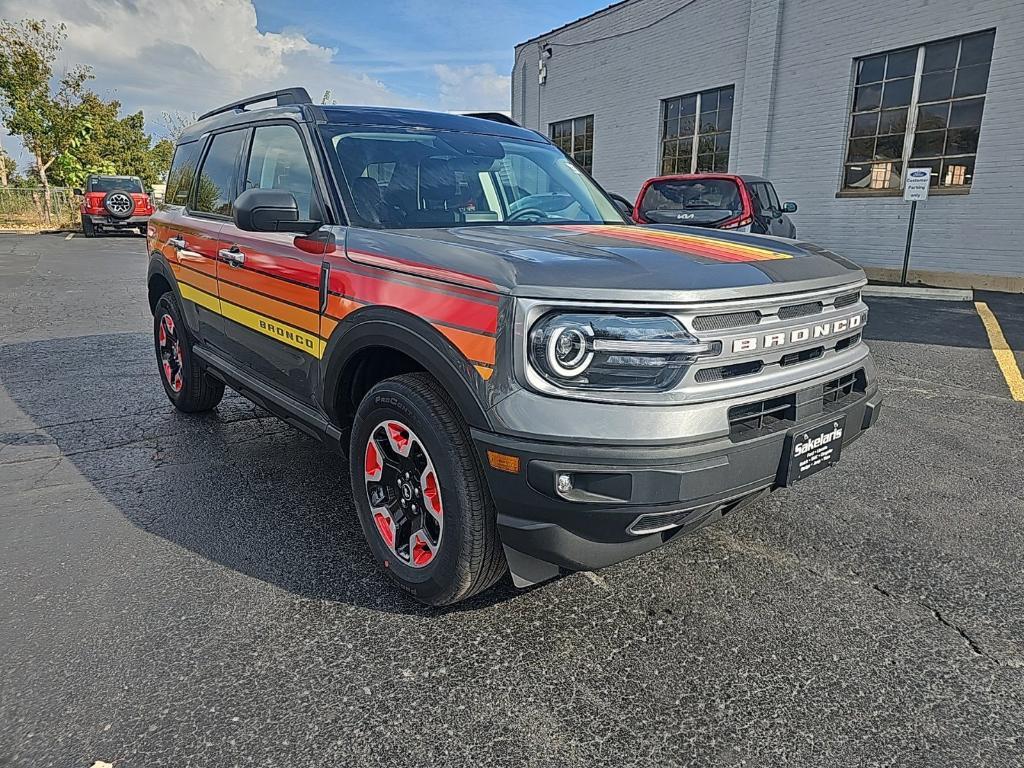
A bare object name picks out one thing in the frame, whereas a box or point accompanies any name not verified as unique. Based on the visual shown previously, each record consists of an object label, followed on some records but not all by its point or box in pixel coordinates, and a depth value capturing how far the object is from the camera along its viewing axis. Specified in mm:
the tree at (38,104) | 26500
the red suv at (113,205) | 21766
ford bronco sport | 1971
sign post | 10516
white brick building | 10617
